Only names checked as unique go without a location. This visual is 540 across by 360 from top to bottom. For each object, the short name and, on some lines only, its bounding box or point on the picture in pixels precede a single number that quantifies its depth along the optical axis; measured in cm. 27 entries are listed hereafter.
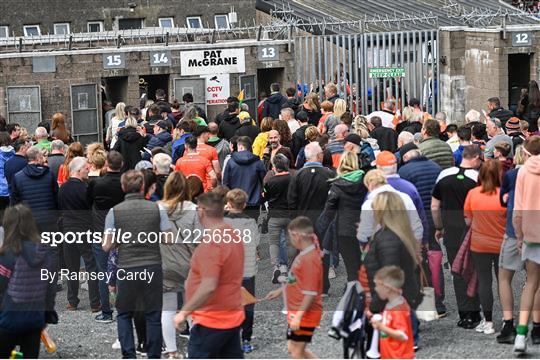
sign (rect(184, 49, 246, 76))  2742
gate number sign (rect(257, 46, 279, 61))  2828
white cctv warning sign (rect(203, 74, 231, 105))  2711
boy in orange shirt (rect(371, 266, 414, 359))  1141
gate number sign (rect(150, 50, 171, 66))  2772
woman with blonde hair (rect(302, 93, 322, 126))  2188
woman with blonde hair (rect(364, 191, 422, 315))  1249
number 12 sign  2636
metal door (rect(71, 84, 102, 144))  2748
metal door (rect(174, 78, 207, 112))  2720
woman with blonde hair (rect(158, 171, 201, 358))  1323
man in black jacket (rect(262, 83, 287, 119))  2380
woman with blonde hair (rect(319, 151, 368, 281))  1481
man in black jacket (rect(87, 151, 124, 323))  1484
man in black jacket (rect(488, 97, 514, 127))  2084
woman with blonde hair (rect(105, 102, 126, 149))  2180
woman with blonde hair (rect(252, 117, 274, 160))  1897
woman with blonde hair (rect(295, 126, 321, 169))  1799
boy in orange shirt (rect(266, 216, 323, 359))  1202
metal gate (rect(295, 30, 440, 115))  2753
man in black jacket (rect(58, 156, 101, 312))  1533
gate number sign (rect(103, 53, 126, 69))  2769
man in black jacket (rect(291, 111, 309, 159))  1925
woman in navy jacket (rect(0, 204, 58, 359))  1176
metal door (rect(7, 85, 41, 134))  2712
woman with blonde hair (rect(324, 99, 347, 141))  2000
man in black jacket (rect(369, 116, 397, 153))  1978
